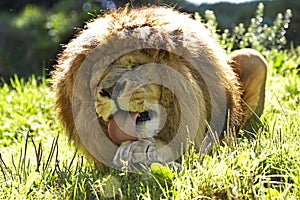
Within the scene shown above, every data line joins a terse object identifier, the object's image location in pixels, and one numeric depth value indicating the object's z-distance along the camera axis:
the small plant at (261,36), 10.89
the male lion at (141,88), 5.86
